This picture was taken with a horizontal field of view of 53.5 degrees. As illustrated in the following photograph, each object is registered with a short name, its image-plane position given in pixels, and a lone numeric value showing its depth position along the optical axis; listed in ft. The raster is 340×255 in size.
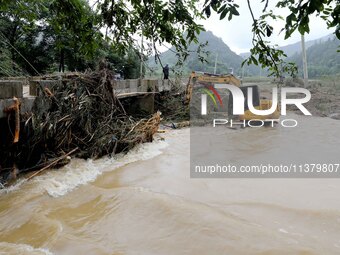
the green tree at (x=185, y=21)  5.21
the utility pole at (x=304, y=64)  76.19
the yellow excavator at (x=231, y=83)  43.57
